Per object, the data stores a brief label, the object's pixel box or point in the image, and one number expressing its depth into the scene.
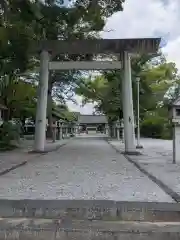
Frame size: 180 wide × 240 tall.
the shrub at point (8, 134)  11.95
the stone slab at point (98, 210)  3.13
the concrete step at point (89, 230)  2.81
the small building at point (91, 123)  47.69
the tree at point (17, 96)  14.11
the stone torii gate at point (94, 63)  10.03
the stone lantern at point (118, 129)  20.87
